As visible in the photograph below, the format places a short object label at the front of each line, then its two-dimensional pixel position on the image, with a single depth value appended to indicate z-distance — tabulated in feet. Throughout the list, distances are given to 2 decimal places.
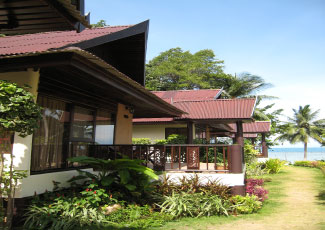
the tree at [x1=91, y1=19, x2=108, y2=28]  113.19
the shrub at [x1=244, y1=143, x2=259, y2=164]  60.98
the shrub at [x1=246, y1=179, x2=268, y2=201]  30.42
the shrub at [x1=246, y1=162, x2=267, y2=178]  54.25
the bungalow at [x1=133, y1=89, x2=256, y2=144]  40.78
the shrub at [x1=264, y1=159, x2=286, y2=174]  62.18
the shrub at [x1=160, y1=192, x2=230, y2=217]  22.27
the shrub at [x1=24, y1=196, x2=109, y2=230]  17.24
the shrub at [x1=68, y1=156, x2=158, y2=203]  21.66
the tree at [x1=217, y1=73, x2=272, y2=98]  101.14
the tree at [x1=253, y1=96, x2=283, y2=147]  106.78
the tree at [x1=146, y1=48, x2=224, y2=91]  118.01
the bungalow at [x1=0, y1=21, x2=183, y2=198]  16.69
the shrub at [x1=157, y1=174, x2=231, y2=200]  24.30
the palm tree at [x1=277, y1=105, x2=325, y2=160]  132.36
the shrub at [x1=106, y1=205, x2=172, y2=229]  19.34
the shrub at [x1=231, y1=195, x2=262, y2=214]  23.59
